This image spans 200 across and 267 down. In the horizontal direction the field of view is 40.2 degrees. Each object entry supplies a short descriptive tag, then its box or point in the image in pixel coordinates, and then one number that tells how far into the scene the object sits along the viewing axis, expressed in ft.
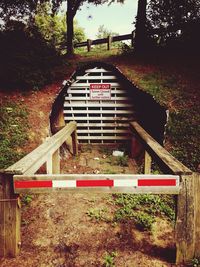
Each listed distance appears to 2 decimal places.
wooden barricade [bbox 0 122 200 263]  9.93
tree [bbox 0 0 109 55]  43.55
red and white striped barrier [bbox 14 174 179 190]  9.91
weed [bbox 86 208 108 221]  14.34
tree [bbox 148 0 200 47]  36.91
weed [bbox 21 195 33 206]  15.59
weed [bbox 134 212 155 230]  13.48
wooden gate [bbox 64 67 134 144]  31.50
